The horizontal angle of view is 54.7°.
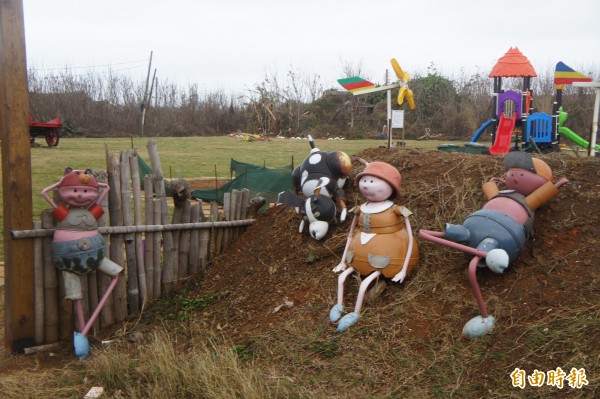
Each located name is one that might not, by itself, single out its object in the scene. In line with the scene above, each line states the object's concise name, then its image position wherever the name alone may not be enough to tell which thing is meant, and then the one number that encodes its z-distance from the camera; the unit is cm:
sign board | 1083
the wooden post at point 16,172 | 447
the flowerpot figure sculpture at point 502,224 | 367
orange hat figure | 432
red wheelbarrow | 2153
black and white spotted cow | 536
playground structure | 961
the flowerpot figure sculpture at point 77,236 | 454
